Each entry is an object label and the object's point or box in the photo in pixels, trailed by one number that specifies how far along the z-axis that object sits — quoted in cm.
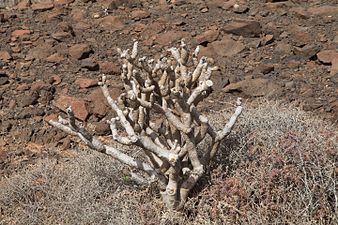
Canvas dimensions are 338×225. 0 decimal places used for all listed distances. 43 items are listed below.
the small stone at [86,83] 598
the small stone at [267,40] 662
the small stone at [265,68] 609
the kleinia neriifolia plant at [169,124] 359
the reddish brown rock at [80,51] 646
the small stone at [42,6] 751
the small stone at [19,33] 688
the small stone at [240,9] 730
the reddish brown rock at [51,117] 553
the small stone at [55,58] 642
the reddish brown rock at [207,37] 670
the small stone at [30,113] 559
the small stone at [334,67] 595
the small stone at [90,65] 626
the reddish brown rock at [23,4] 757
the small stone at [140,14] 730
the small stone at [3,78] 608
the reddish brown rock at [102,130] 532
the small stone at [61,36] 677
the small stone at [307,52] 628
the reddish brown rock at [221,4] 744
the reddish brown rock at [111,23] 711
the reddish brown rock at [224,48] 646
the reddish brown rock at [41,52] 650
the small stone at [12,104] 572
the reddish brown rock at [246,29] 675
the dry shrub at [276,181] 349
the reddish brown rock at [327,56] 612
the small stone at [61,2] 768
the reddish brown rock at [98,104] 557
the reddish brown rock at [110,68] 623
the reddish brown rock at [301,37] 654
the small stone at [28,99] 574
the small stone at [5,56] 647
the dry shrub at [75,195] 381
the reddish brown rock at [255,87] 570
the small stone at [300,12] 710
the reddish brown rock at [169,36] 673
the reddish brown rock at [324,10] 712
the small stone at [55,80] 609
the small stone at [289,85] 577
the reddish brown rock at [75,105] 554
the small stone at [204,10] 741
